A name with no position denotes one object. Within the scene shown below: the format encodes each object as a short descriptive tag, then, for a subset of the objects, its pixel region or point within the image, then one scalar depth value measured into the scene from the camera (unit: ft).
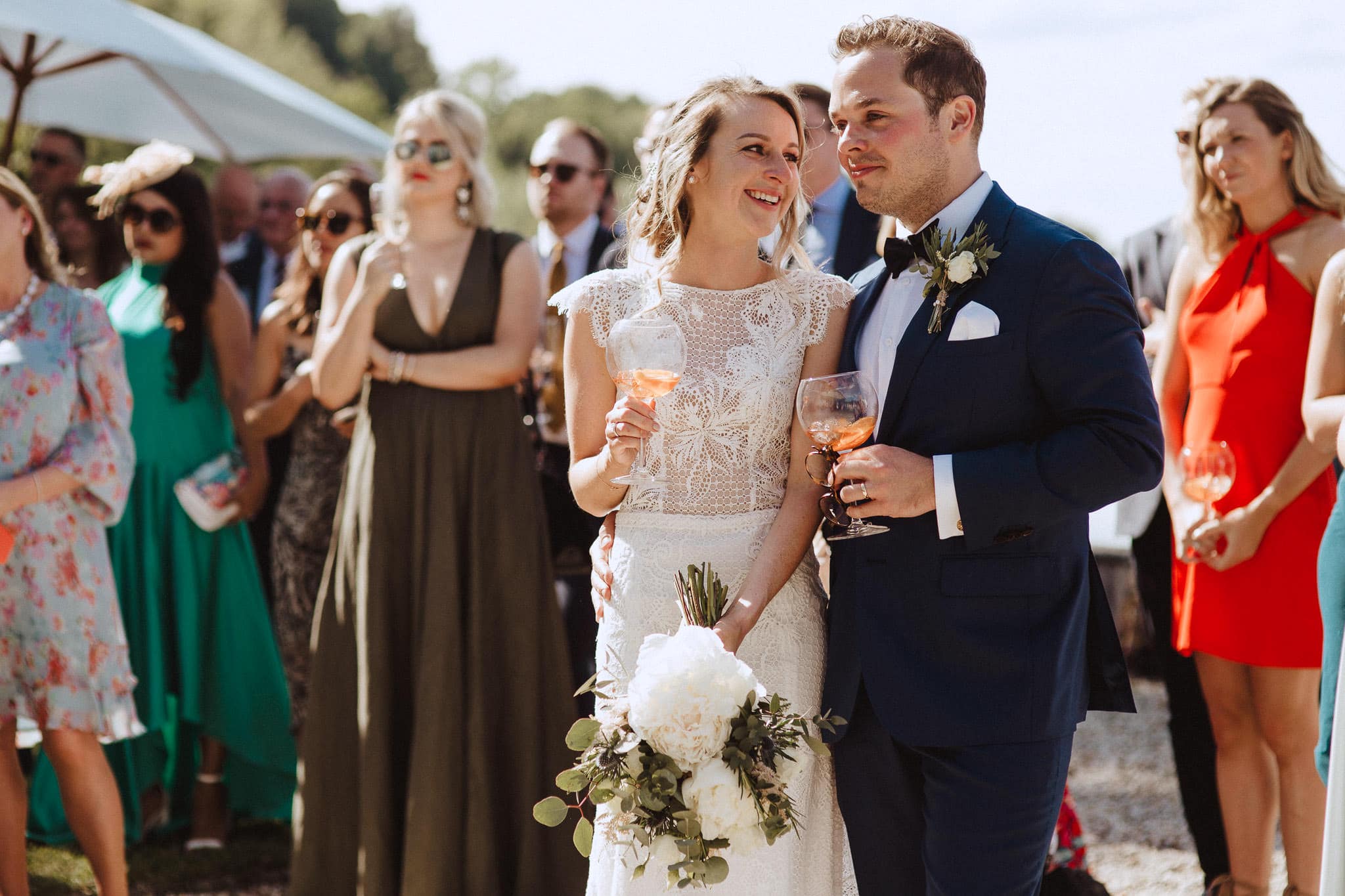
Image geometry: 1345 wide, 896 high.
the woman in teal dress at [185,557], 18.56
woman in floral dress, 13.97
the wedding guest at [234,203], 27.99
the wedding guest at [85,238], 21.63
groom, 8.85
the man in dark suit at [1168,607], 16.37
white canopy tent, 24.12
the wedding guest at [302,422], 17.95
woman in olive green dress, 14.96
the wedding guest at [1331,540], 9.96
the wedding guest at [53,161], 24.94
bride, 10.25
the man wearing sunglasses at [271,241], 25.29
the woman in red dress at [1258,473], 13.87
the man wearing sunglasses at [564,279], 17.85
